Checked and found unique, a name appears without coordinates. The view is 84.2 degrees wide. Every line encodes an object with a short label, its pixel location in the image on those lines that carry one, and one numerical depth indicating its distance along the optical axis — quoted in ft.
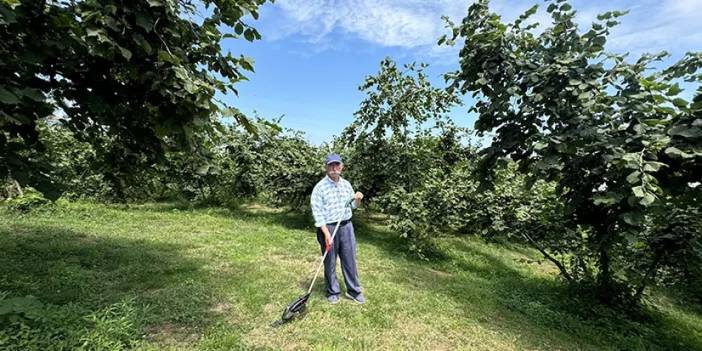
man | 15.31
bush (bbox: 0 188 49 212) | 30.19
